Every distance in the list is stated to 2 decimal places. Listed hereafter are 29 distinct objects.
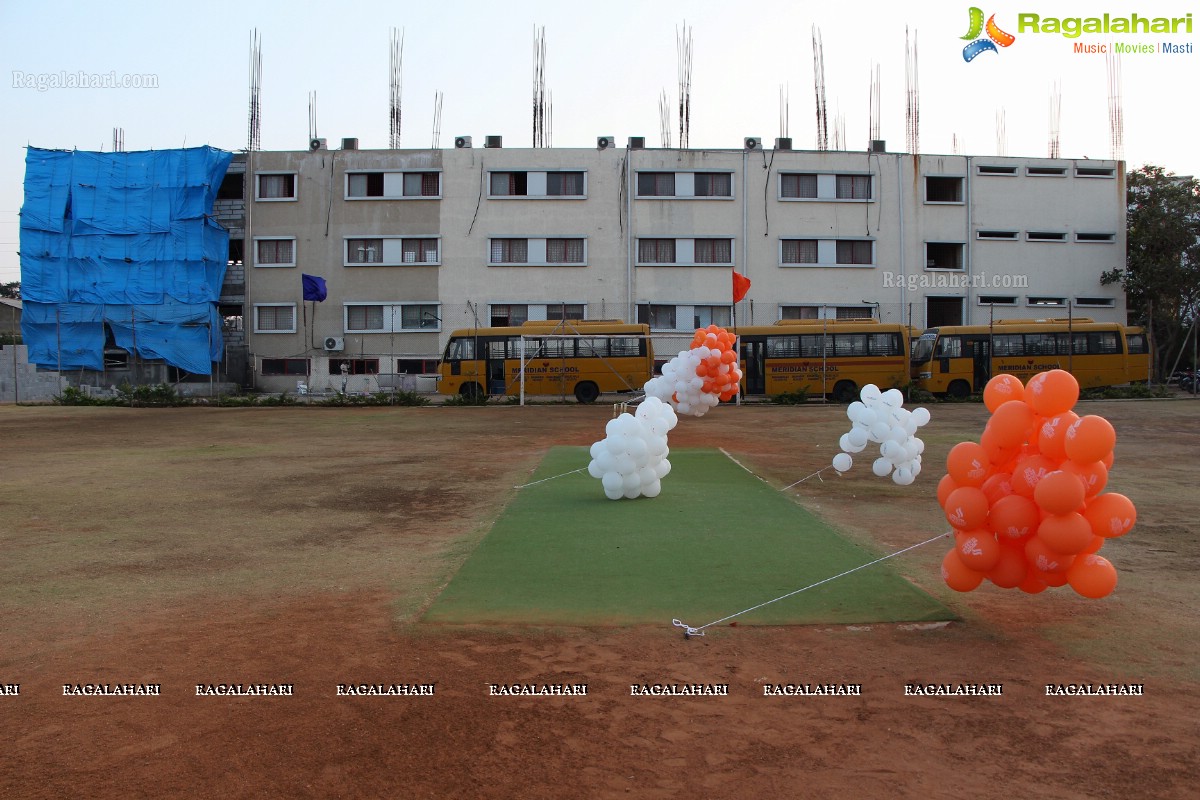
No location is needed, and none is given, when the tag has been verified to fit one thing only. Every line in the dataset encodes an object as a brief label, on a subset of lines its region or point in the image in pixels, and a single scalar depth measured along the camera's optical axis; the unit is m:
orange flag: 29.67
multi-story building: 37.78
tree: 36.28
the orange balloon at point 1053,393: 5.03
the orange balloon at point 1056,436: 4.96
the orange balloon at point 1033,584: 5.24
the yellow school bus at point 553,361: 27.77
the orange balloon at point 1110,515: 4.86
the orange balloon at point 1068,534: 4.86
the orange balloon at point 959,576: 5.34
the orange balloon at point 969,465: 5.40
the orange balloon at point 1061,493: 4.80
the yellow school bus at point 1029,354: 28.11
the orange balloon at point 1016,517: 5.11
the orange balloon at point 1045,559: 4.99
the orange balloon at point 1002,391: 5.49
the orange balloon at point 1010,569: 5.22
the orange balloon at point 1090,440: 4.75
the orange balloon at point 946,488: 5.66
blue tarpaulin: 36.19
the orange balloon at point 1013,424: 5.24
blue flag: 35.75
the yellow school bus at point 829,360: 28.03
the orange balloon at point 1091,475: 4.88
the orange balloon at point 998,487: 5.26
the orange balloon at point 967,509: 5.25
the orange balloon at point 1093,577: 4.93
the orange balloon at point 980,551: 5.20
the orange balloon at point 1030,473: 5.07
